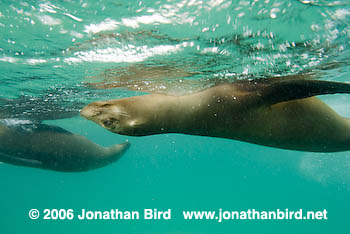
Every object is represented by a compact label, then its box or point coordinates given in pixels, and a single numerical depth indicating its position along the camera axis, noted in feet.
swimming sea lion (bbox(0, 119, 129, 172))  26.12
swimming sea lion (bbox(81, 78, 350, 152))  8.96
